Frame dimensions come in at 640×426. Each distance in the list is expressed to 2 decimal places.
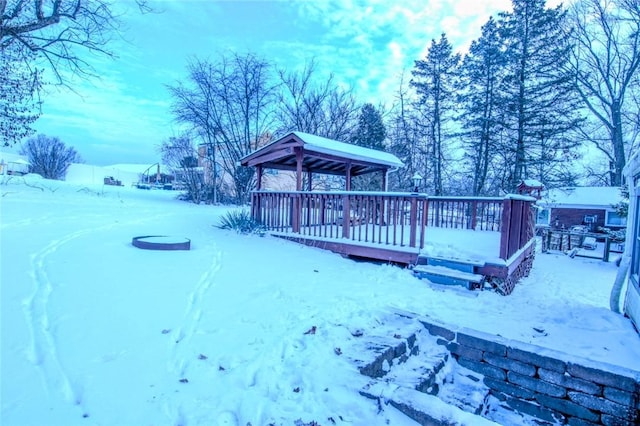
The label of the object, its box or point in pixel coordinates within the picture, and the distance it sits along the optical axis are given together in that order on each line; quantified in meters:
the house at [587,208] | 19.67
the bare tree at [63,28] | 5.88
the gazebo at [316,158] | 7.81
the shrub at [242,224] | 8.17
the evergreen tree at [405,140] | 19.31
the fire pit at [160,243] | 5.70
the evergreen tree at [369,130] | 19.17
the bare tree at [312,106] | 18.62
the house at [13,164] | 18.84
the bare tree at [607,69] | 15.83
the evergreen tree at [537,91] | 14.84
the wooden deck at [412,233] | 5.60
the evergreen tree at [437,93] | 18.39
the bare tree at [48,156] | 26.19
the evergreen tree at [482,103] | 16.20
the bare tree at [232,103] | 17.64
